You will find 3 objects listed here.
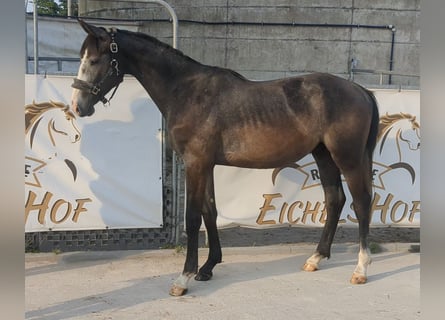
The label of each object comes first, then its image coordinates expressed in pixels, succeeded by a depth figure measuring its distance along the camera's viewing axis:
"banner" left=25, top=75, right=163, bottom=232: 4.25
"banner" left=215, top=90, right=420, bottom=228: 4.64
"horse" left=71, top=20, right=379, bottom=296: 3.61
